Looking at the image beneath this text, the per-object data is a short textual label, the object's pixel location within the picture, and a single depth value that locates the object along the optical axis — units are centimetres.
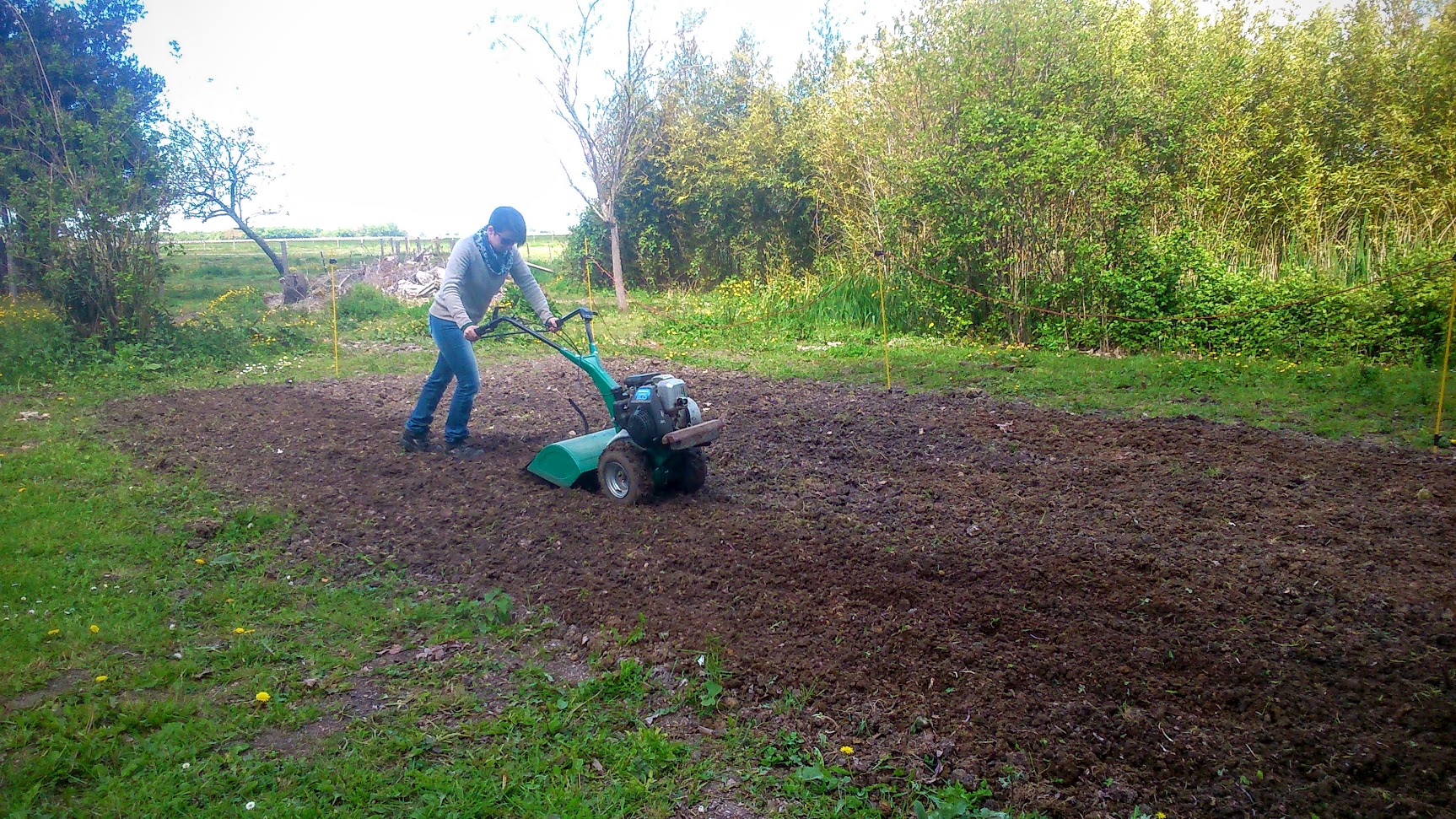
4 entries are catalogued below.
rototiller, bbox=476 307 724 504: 508
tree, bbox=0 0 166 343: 1082
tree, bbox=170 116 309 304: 1755
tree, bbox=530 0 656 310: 1680
